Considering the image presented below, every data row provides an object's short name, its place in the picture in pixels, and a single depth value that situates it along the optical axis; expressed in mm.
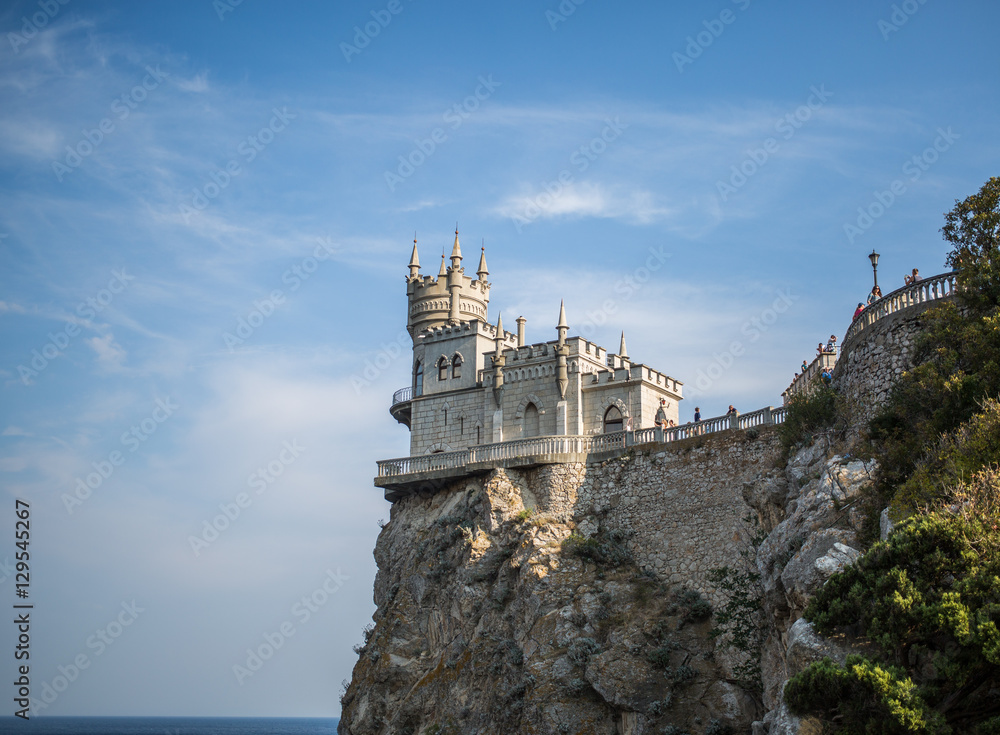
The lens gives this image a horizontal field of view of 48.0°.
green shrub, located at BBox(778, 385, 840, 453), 32438
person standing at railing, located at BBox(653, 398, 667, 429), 41812
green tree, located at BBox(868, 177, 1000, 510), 25719
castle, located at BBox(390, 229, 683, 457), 44281
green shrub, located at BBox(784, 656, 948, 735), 19469
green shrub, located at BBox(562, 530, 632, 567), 38219
